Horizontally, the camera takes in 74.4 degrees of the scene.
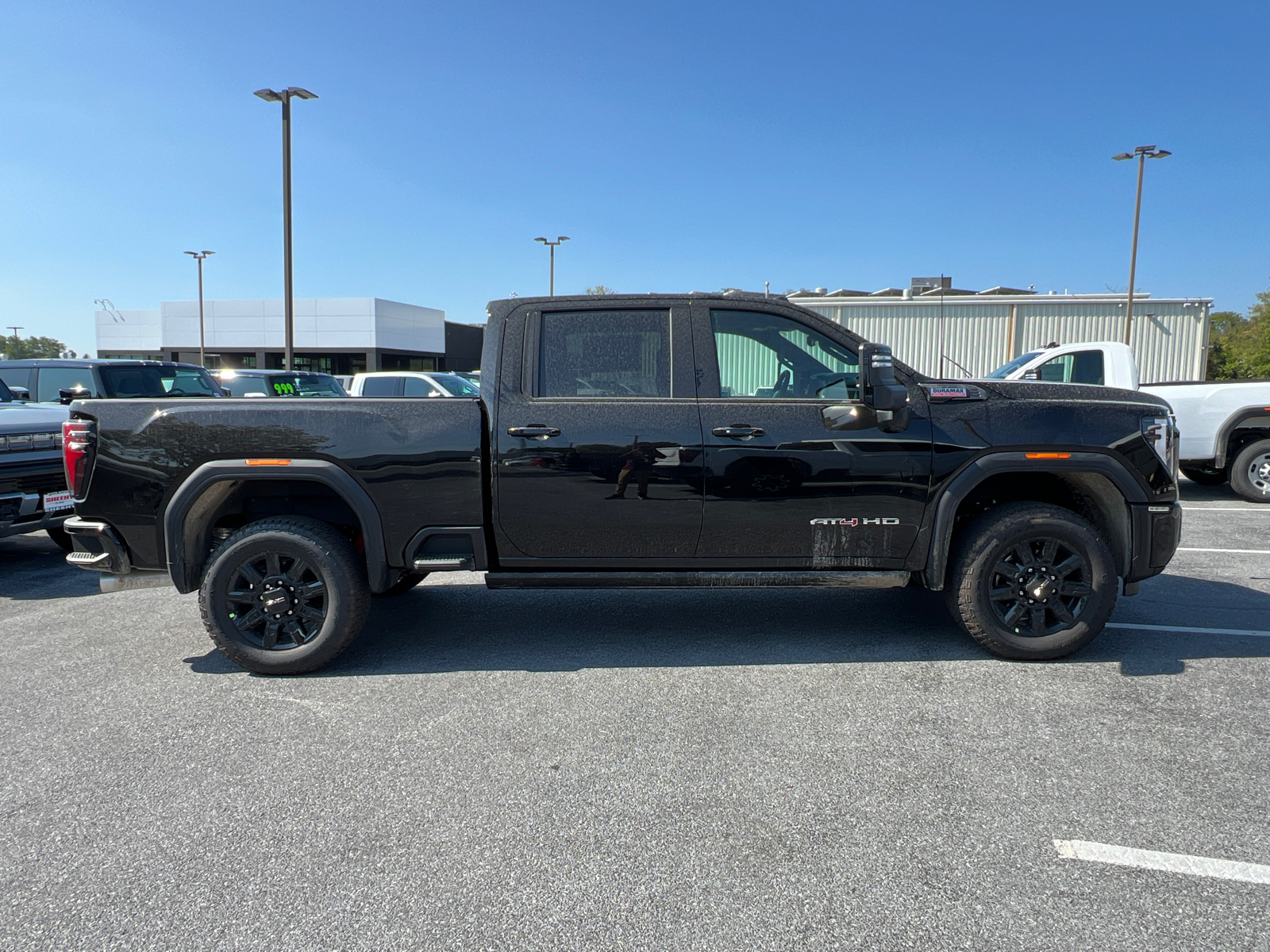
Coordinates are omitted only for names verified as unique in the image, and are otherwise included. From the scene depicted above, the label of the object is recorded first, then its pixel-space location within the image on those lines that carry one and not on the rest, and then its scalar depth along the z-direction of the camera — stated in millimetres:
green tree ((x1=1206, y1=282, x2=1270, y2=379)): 49156
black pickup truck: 4289
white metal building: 24938
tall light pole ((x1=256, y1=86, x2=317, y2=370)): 17078
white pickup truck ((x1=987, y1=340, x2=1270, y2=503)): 9906
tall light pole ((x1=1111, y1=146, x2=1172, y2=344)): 24609
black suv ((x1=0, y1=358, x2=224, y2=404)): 11055
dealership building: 51594
